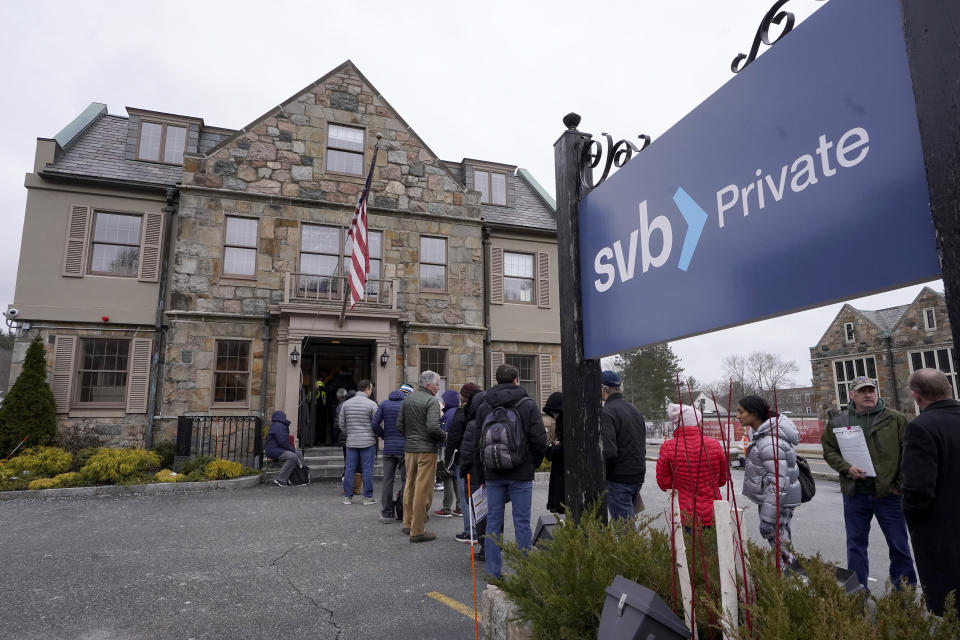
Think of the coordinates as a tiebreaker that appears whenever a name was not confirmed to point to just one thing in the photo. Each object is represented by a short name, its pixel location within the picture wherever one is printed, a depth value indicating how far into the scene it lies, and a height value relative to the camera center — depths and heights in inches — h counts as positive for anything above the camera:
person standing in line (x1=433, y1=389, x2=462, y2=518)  272.5 -38.6
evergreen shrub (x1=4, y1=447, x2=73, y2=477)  370.0 -42.4
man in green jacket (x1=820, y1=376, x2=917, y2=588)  158.1 -25.6
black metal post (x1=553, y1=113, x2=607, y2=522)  102.7 +5.1
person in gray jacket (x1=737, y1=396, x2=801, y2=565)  161.6 -22.1
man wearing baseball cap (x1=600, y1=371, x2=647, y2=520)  190.4 -21.6
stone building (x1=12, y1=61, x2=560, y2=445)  482.0 +127.6
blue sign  52.2 +24.1
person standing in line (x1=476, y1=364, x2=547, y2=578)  173.5 -18.3
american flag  410.9 +112.4
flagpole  412.5 +111.9
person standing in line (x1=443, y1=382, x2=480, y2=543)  231.9 -14.8
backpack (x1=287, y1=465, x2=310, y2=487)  398.0 -55.7
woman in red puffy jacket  160.6 -21.1
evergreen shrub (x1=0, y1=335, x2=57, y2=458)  424.8 -5.1
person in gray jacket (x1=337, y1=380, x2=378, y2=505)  315.6 -21.5
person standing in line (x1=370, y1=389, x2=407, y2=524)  279.3 -23.2
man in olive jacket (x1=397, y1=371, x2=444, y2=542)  235.0 -22.8
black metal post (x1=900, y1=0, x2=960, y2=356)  46.8 +24.7
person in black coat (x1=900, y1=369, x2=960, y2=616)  107.0 -19.7
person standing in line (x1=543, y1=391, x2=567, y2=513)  202.1 -21.5
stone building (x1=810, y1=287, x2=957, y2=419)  1031.0 +99.8
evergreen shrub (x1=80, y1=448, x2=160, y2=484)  359.9 -44.1
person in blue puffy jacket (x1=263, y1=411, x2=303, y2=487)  396.5 -31.4
